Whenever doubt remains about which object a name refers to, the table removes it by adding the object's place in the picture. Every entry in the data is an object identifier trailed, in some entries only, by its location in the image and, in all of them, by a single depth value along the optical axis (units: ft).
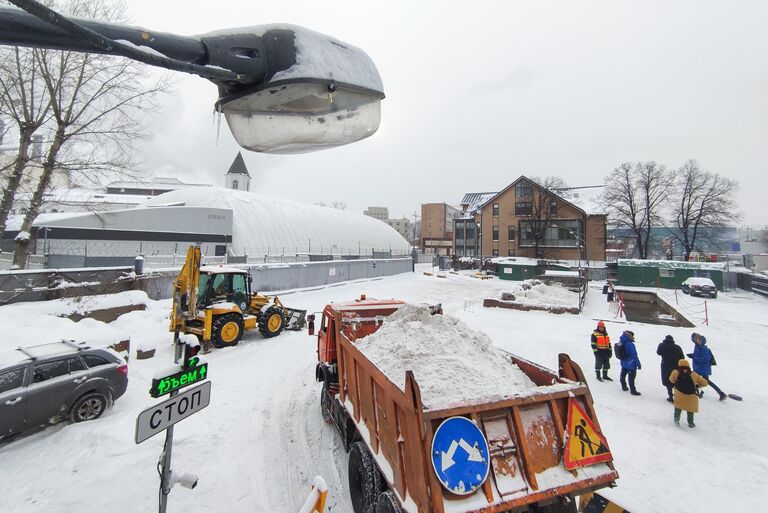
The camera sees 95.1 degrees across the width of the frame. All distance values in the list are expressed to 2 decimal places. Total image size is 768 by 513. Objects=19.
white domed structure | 111.55
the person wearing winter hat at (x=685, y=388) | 21.70
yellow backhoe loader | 33.81
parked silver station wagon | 19.02
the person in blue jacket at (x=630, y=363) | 27.04
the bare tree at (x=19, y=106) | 45.09
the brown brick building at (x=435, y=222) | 301.02
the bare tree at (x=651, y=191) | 135.13
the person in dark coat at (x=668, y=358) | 25.03
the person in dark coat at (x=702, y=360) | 25.71
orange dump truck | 10.07
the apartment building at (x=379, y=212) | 526.57
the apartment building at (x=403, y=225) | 453.99
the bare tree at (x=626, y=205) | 140.36
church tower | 225.76
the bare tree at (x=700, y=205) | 125.18
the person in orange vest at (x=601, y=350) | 29.30
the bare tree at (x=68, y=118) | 49.70
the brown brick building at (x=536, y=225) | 156.87
